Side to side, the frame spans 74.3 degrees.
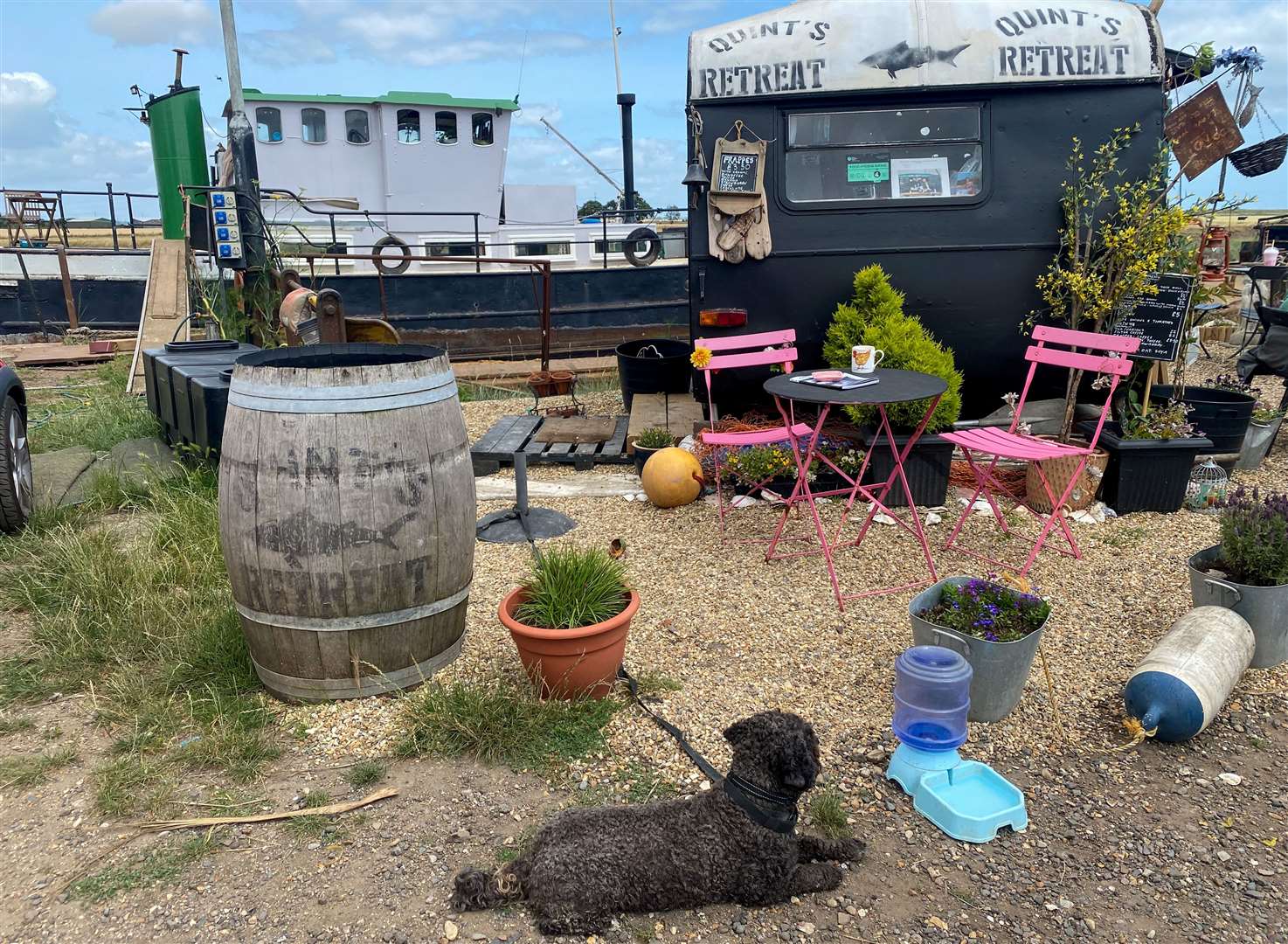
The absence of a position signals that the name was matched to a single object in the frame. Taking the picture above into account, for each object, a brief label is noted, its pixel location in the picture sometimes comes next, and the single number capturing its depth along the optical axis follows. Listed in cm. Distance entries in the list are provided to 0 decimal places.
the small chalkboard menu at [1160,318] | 542
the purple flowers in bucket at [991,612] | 305
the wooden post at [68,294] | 1469
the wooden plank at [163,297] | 1043
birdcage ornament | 523
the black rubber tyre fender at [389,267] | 1146
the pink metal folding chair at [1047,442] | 421
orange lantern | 777
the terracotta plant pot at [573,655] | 302
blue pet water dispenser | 264
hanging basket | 754
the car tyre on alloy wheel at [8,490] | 475
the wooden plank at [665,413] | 662
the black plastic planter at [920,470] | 524
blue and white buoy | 292
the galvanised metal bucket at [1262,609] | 335
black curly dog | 219
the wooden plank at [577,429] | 703
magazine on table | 424
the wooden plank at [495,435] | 657
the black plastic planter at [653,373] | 772
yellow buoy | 545
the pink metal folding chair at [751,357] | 491
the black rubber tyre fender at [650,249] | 1391
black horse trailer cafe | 567
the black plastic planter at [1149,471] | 505
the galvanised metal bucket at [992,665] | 298
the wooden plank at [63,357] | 1278
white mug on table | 441
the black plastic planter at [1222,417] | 560
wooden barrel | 289
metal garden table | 398
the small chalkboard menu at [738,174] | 589
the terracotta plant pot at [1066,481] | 512
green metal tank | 1397
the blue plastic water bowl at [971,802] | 253
